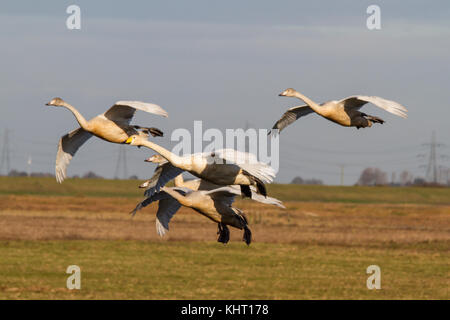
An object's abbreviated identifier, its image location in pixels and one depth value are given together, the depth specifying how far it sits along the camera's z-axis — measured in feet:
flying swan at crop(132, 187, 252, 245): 60.44
